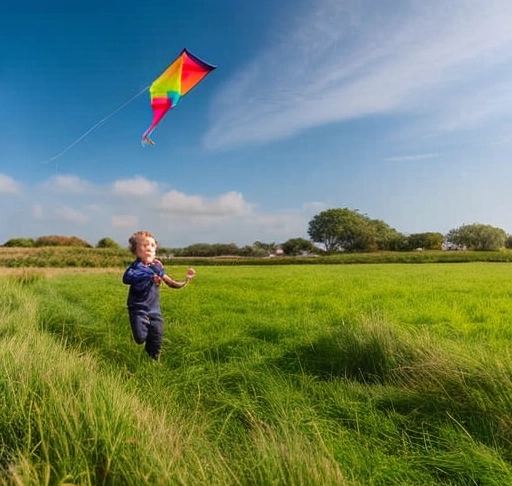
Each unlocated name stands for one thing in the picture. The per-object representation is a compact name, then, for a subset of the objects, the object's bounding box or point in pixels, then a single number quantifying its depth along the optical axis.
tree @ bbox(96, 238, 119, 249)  43.04
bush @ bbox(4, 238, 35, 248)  43.00
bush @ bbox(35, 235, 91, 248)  42.62
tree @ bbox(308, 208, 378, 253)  77.31
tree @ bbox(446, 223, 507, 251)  62.28
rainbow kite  7.94
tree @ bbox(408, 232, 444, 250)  62.99
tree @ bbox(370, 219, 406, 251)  66.81
